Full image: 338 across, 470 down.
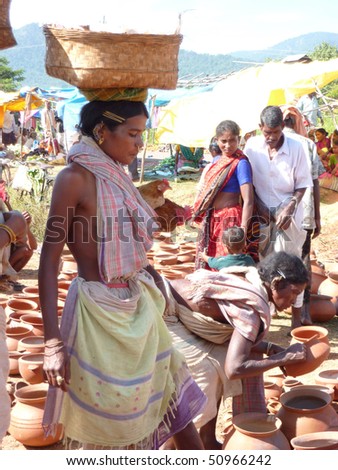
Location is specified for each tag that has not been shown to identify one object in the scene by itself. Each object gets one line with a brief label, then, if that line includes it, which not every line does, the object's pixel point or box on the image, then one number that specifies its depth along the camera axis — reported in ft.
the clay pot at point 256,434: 10.28
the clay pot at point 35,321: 16.70
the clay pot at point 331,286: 21.08
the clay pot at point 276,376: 14.35
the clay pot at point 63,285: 20.71
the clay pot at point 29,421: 12.30
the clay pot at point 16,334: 16.30
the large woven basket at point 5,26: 8.05
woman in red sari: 17.61
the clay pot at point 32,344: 15.36
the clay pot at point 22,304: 18.99
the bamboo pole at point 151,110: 54.38
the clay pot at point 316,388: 11.69
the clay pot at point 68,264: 24.21
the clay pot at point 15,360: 15.43
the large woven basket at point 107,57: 8.35
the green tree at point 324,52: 167.19
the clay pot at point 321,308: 19.85
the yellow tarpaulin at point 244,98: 35.01
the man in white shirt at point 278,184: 17.71
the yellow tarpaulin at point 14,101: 56.83
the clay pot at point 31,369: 14.33
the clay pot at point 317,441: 10.13
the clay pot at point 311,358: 10.99
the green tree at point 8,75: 148.77
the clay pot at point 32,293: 19.74
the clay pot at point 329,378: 13.41
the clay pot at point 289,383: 13.60
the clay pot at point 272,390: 13.50
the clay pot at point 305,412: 10.95
